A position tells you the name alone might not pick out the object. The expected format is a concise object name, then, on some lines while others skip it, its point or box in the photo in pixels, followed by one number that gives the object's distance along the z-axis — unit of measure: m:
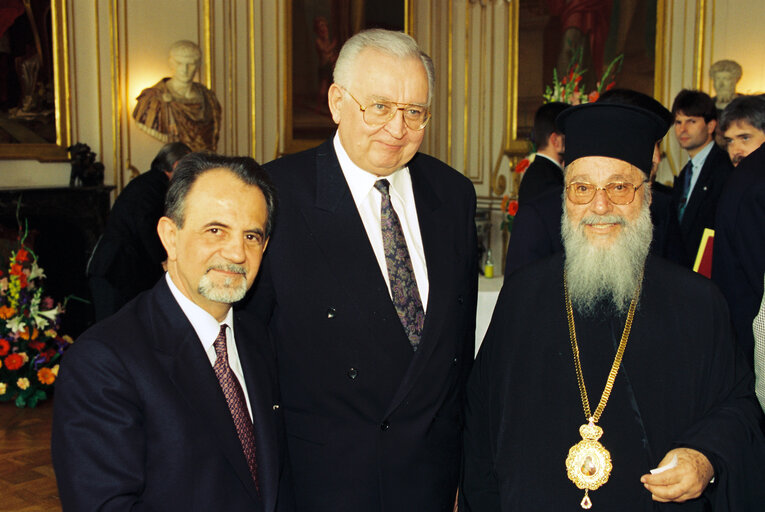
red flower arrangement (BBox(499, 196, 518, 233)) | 5.61
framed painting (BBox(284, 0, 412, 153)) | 9.91
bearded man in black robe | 2.06
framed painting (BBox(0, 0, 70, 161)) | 7.79
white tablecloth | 4.91
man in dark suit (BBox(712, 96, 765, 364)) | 3.24
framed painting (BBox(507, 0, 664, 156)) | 9.16
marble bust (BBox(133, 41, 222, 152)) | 8.39
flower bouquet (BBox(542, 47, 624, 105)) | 9.28
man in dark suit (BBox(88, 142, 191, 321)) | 5.67
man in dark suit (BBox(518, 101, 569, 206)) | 4.76
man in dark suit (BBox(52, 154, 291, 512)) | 1.71
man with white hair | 2.25
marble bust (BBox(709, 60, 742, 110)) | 8.27
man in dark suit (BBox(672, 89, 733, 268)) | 5.26
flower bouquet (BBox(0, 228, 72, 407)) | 6.24
